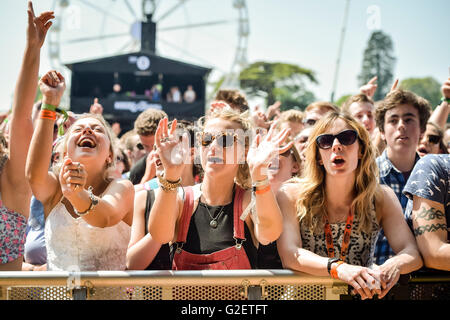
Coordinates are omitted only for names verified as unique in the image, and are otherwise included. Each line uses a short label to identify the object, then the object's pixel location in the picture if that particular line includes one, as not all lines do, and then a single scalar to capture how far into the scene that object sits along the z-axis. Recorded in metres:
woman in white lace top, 2.34
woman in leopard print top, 2.33
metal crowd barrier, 1.89
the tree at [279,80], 44.94
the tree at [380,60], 57.62
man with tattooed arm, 2.21
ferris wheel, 26.54
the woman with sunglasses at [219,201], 2.16
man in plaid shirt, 3.30
